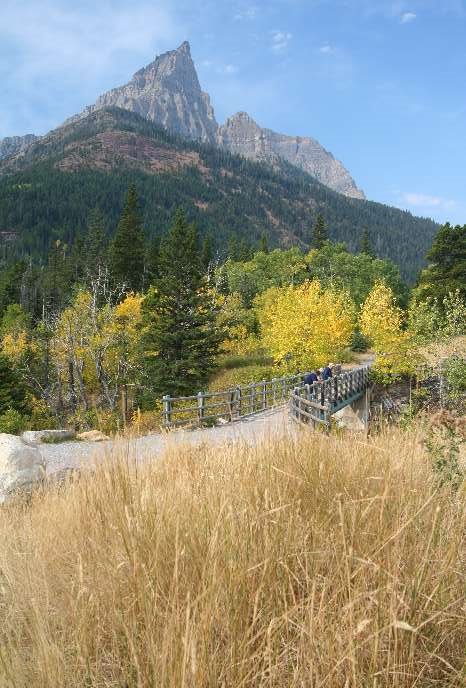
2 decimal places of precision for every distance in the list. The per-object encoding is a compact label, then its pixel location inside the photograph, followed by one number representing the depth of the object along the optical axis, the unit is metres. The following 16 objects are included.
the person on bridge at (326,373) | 18.98
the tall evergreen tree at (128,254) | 55.38
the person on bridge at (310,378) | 17.86
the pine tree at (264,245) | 79.12
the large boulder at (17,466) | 6.87
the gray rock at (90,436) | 13.32
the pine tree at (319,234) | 70.25
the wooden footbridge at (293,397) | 14.37
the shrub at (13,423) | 18.10
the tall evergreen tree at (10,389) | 29.42
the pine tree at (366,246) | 74.81
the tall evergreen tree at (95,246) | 60.91
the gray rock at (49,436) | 12.98
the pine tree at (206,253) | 70.24
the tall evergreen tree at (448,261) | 40.39
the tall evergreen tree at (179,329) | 32.50
